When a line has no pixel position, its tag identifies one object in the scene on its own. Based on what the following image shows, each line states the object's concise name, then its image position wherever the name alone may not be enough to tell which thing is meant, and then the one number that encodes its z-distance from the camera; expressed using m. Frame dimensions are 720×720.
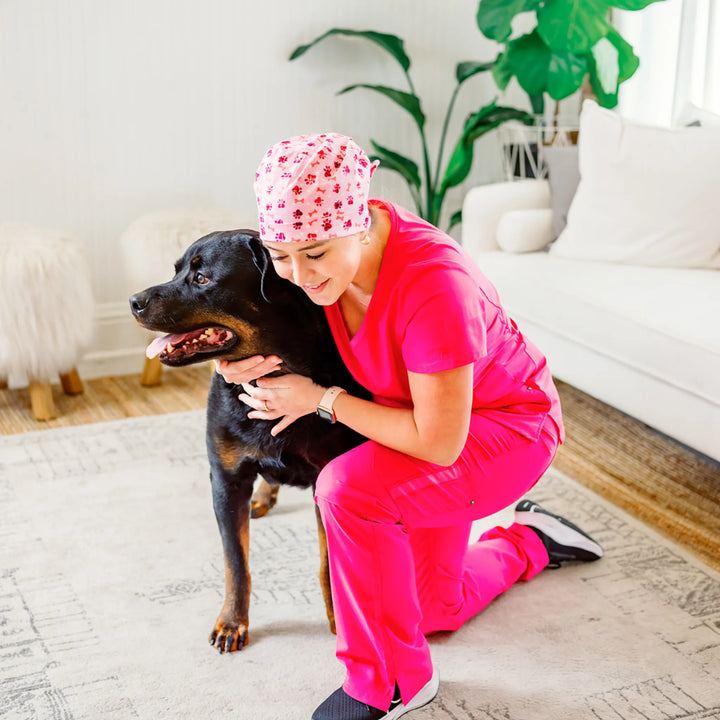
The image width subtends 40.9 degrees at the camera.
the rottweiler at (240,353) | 1.60
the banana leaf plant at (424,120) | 3.59
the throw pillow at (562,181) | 3.18
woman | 1.45
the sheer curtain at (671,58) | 3.55
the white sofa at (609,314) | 2.37
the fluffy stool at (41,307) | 2.93
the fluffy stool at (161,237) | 3.15
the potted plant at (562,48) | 3.28
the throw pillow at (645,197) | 2.86
